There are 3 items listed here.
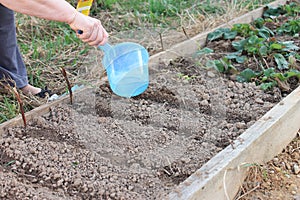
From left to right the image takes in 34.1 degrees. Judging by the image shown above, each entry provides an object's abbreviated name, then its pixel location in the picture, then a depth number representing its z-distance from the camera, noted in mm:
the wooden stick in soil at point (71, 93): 2421
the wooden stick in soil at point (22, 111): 2125
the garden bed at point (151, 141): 1896
